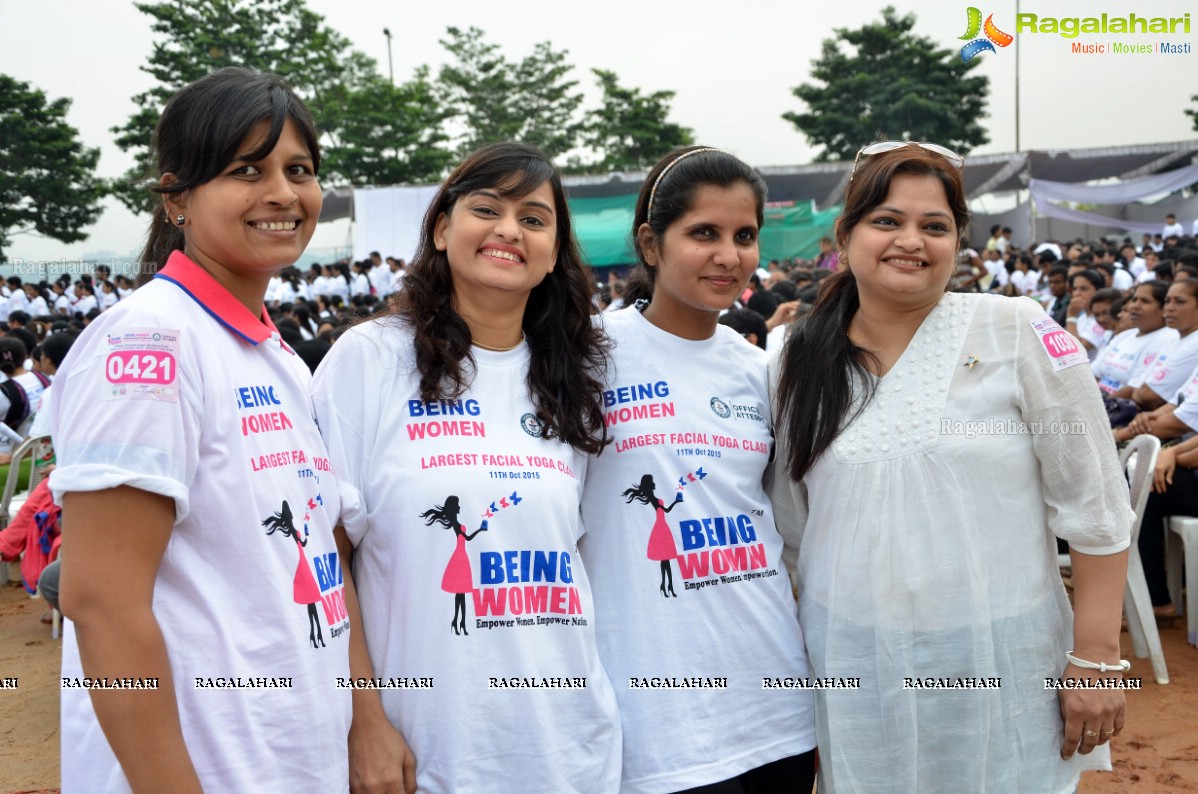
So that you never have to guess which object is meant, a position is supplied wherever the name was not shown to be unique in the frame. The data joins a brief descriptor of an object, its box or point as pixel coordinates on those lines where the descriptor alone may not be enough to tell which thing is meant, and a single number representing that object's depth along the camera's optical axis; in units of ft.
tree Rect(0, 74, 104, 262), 81.56
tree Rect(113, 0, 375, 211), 88.94
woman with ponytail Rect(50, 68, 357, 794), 4.14
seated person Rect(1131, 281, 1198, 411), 19.43
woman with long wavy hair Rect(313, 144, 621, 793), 5.64
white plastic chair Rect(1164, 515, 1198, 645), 15.50
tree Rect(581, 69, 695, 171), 103.86
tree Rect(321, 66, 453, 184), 97.60
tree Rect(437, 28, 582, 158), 112.88
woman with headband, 6.36
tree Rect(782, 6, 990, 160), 105.81
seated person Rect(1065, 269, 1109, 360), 28.78
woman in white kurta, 6.40
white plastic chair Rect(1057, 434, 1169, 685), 14.52
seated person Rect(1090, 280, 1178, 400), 21.54
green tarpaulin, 73.82
